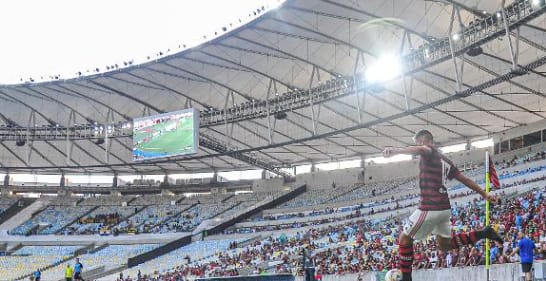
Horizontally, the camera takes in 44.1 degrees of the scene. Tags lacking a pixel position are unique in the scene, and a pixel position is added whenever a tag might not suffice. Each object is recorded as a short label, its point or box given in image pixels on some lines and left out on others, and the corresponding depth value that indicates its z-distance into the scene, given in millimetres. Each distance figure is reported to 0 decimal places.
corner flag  9002
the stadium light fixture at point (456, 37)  32700
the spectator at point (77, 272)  23781
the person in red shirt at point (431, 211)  7082
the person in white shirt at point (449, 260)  20409
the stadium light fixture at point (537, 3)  28056
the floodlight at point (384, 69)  36862
